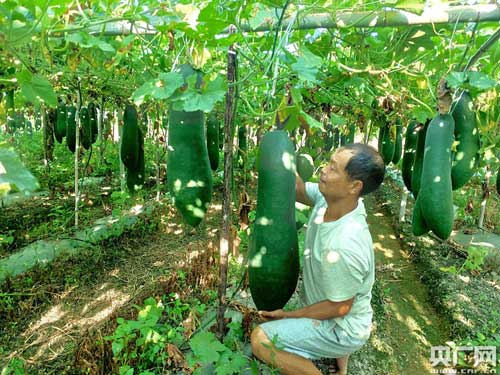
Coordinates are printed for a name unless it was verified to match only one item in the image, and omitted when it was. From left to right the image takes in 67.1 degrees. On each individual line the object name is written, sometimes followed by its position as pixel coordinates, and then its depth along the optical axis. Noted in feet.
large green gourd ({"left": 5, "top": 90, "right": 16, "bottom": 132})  12.49
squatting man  6.07
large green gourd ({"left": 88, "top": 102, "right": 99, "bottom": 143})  17.52
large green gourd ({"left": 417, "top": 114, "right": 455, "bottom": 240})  6.18
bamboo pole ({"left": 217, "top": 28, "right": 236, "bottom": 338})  4.95
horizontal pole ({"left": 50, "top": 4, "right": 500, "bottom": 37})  5.27
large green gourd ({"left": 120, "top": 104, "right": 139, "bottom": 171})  8.24
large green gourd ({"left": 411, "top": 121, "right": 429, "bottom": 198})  7.68
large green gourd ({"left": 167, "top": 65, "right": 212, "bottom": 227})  4.73
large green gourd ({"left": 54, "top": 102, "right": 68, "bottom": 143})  17.58
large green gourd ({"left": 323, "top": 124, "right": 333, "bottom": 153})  25.24
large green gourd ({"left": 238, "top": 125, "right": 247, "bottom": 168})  21.73
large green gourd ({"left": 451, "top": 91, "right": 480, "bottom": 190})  6.87
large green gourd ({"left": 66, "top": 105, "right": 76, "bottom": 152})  16.61
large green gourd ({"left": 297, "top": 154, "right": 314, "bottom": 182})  10.02
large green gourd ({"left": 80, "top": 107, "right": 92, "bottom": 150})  16.90
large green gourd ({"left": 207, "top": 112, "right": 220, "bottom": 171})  11.75
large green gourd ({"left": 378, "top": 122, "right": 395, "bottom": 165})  14.28
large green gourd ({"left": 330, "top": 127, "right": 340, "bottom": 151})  30.37
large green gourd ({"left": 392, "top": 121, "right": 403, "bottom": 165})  16.12
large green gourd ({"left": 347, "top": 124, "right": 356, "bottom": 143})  24.61
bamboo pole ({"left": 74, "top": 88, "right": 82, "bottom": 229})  14.20
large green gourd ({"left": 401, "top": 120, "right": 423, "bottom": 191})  9.60
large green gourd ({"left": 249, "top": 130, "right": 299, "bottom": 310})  4.93
